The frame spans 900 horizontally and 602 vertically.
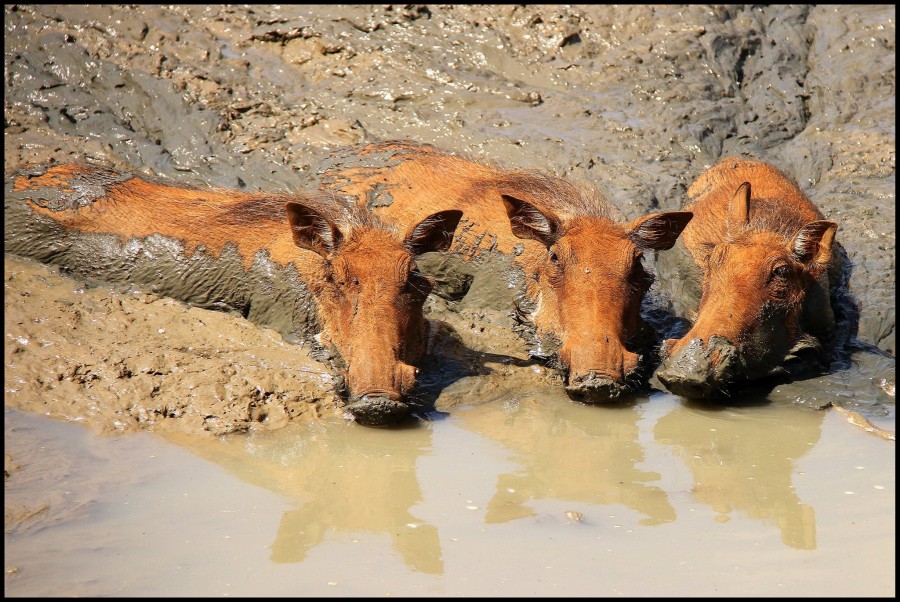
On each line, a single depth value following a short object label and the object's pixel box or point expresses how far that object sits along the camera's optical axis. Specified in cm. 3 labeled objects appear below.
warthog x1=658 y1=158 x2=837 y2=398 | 1473
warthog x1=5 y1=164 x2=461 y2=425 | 1406
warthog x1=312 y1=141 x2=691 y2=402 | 1470
